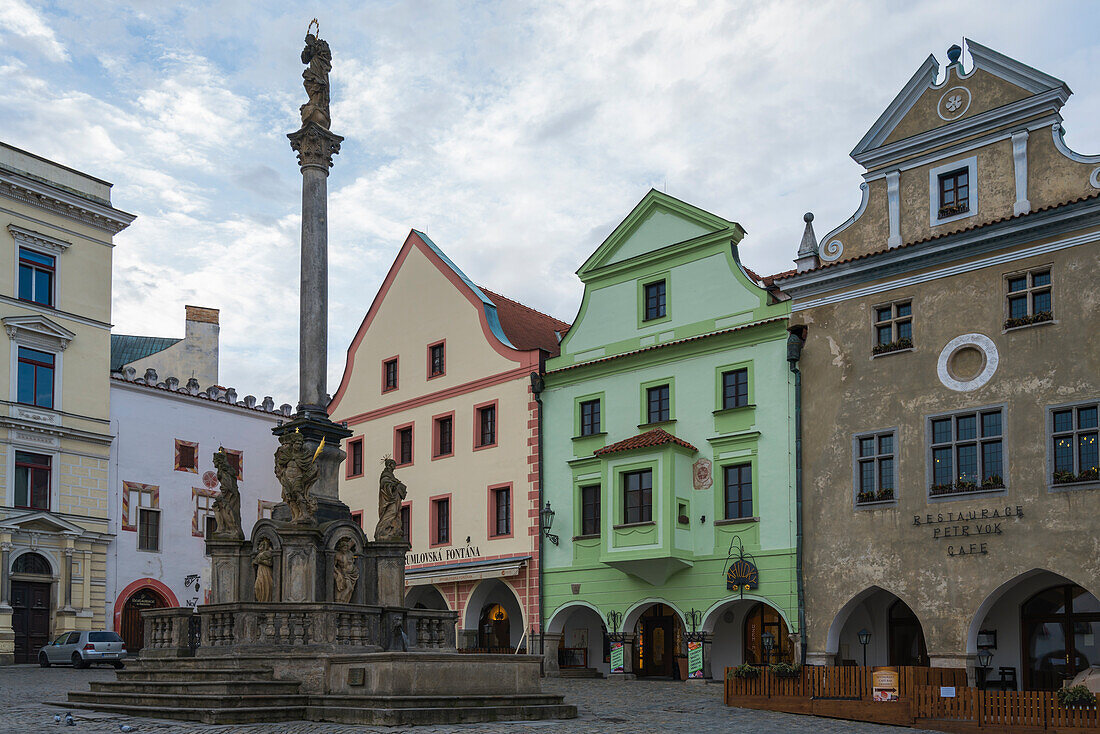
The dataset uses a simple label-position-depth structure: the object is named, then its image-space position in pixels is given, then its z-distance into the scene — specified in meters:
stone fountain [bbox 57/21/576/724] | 18.11
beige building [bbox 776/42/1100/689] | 26.86
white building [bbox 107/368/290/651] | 43.84
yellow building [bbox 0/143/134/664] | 39.38
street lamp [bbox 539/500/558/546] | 36.44
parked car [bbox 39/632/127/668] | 35.22
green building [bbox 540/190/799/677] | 32.12
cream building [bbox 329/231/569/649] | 38.12
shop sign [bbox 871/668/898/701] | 22.33
